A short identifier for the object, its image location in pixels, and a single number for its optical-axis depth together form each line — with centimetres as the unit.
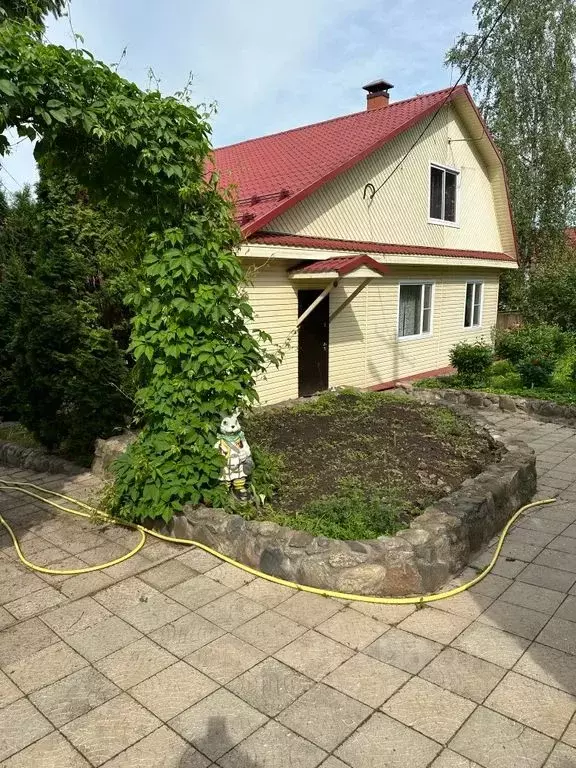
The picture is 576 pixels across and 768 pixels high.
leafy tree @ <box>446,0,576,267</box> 1723
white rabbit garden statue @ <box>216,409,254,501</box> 449
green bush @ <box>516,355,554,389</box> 978
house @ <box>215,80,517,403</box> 860
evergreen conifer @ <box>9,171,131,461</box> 627
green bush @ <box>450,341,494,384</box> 1064
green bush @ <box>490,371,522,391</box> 1031
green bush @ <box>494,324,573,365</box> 1028
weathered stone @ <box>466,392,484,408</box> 966
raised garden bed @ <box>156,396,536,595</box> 357
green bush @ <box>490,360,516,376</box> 1141
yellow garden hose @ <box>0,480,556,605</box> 353
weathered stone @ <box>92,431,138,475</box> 609
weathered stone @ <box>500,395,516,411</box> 915
